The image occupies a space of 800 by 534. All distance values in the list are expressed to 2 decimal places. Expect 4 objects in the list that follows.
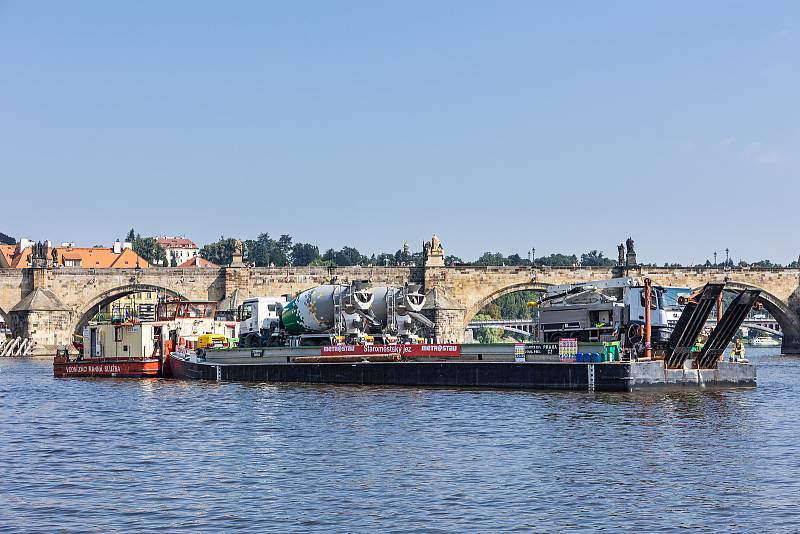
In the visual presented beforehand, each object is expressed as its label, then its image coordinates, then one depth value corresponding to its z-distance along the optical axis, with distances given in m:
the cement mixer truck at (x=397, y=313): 52.06
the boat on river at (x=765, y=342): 186.88
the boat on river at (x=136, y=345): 59.34
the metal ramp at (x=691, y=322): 44.44
